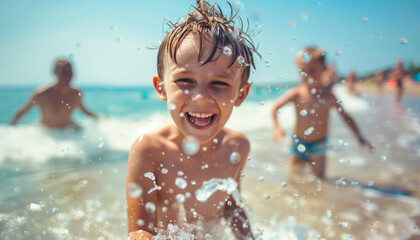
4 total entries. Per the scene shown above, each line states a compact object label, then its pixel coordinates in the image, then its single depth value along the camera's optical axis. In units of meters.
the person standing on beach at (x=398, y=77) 11.45
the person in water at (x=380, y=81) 16.06
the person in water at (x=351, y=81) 15.86
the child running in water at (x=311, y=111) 4.12
